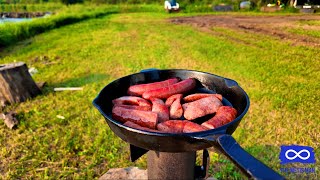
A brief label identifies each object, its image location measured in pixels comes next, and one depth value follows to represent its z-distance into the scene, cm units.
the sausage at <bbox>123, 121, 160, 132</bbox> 40
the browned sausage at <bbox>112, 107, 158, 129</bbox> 41
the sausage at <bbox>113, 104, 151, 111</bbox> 46
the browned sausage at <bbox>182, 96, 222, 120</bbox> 44
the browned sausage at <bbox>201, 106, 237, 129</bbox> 38
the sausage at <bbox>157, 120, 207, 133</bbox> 38
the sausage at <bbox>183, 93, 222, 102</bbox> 49
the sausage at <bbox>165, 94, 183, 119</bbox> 45
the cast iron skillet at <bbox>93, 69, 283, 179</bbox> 27
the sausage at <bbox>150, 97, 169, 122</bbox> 44
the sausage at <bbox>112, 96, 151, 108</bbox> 49
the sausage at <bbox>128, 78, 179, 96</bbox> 52
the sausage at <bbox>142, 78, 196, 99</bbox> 50
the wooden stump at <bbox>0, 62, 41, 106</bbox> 129
